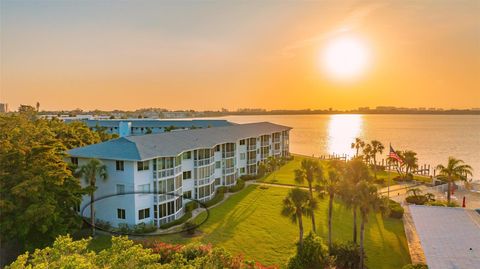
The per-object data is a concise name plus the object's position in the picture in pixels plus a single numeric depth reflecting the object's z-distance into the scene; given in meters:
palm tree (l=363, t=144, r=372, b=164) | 58.76
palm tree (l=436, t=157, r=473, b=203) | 39.81
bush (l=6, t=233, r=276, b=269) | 12.58
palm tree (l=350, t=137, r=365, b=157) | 63.85
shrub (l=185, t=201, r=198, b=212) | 35.59
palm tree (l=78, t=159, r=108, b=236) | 28.44
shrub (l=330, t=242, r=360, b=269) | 24.88
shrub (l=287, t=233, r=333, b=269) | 22.95
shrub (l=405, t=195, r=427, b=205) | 40.01
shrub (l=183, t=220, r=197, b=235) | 29.55
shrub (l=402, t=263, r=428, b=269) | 22.18
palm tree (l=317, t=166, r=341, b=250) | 26.67
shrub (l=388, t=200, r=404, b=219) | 35.00
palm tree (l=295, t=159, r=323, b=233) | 33.08
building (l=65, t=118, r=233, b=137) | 81.94
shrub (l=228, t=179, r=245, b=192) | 44.83
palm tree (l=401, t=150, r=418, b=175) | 53.02
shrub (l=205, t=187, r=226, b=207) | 38.64
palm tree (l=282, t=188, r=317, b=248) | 24.08
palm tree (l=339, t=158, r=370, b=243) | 23.93
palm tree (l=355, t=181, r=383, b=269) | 22.84
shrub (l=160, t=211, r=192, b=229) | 31.29
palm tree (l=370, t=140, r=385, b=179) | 57.97
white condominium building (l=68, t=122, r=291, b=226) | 30.12
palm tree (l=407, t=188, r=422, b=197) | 41.72
